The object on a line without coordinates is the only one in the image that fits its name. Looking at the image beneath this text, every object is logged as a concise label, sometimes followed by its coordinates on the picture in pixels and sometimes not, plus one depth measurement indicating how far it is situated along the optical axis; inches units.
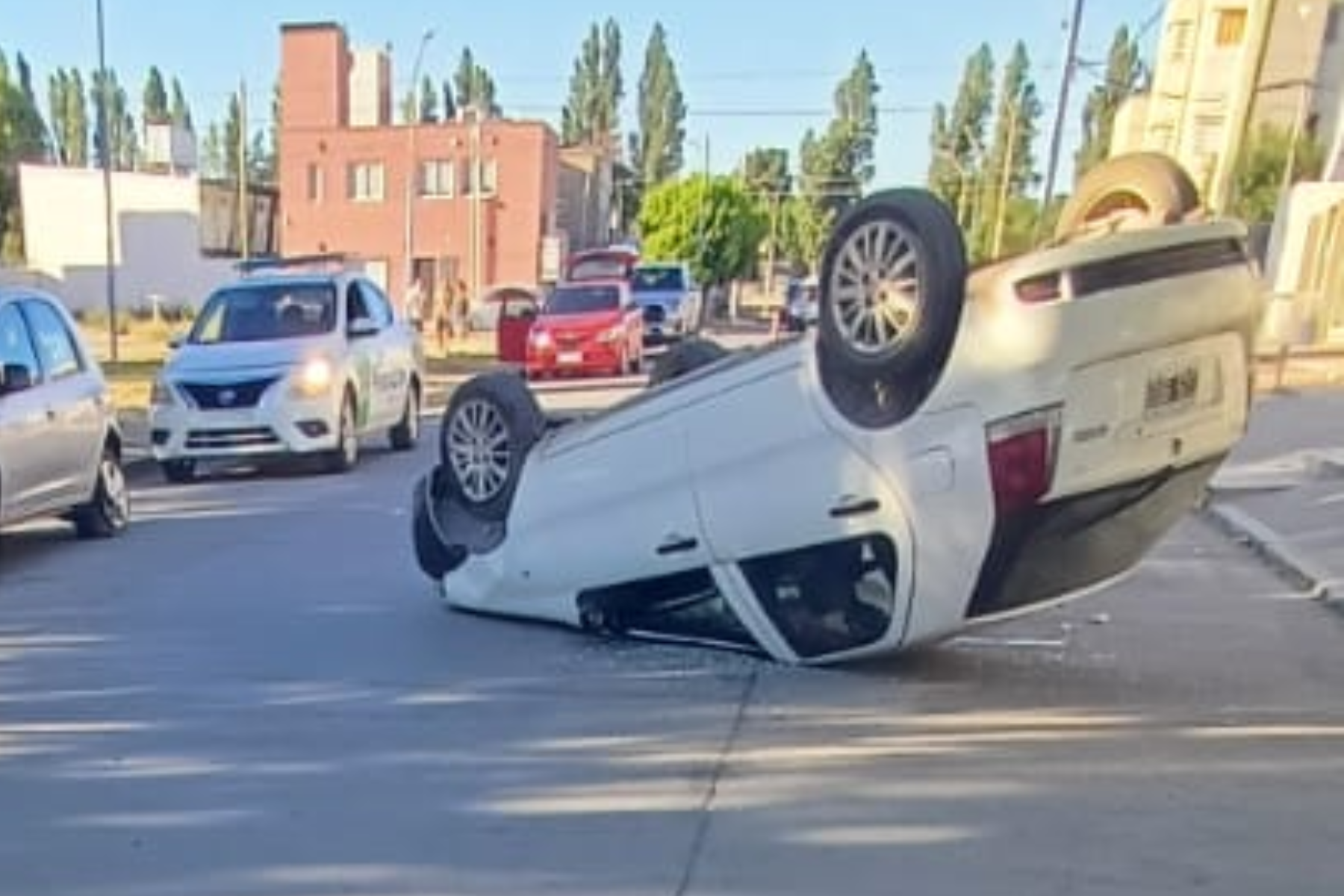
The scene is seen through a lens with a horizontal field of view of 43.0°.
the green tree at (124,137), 3622.0
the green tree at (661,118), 4101.9
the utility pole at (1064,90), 1362.8
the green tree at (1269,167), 1855.3
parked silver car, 415.5
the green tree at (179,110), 4477.4
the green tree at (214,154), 4471.0
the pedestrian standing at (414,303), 1612.9
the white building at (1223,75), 2054.6
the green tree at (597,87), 4143.7
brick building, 2642.7
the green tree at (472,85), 3394.2
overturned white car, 247.3
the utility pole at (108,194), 1198.3
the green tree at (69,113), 4345.5
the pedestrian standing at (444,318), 1660.9
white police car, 608.4
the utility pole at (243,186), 2551.7
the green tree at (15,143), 2760.8
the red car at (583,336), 1267.2
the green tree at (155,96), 4722.0
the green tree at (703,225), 2854.3
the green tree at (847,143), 3831.2
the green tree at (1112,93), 2486.5
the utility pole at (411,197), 2345.0
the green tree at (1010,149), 2460.6
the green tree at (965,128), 3376.0
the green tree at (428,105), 2898.6
